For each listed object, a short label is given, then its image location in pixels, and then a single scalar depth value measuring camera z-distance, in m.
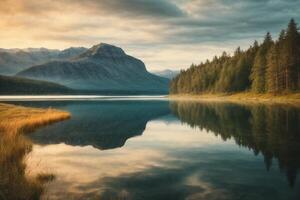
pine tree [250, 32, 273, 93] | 120.94
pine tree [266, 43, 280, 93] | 110.38
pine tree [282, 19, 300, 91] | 107.31
